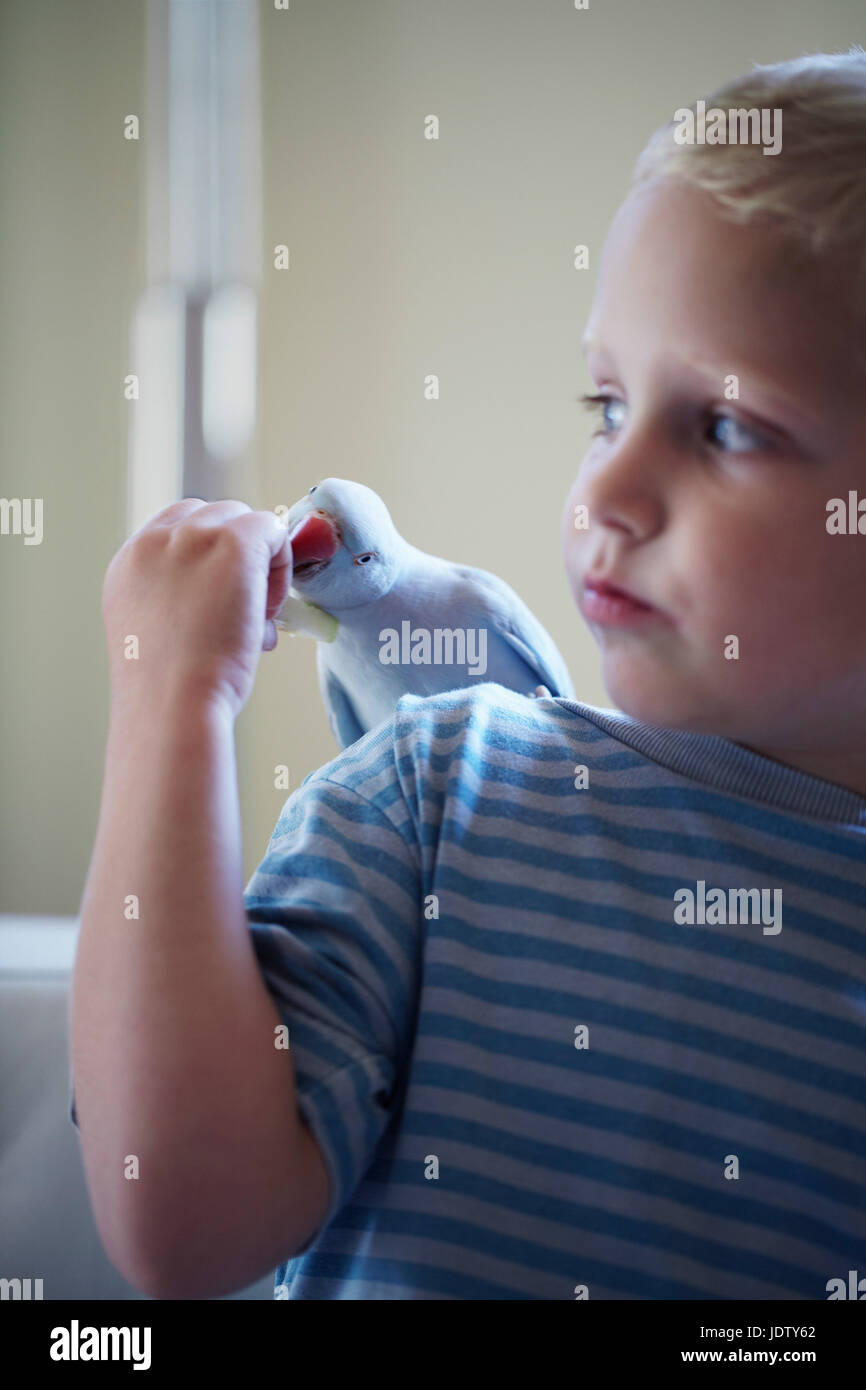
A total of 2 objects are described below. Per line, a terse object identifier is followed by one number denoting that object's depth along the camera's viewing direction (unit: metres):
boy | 0.37
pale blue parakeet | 0.68
